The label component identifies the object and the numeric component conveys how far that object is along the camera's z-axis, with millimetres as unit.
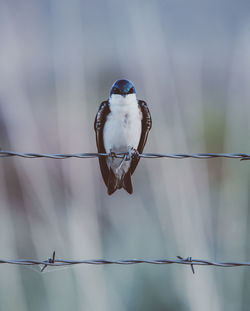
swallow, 5552
